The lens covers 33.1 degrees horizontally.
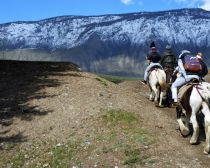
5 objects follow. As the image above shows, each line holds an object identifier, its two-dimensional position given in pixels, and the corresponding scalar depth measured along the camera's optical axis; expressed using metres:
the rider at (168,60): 17.38
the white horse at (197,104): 10.86
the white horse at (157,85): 15.95
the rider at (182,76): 12.47
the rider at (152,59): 16.78
